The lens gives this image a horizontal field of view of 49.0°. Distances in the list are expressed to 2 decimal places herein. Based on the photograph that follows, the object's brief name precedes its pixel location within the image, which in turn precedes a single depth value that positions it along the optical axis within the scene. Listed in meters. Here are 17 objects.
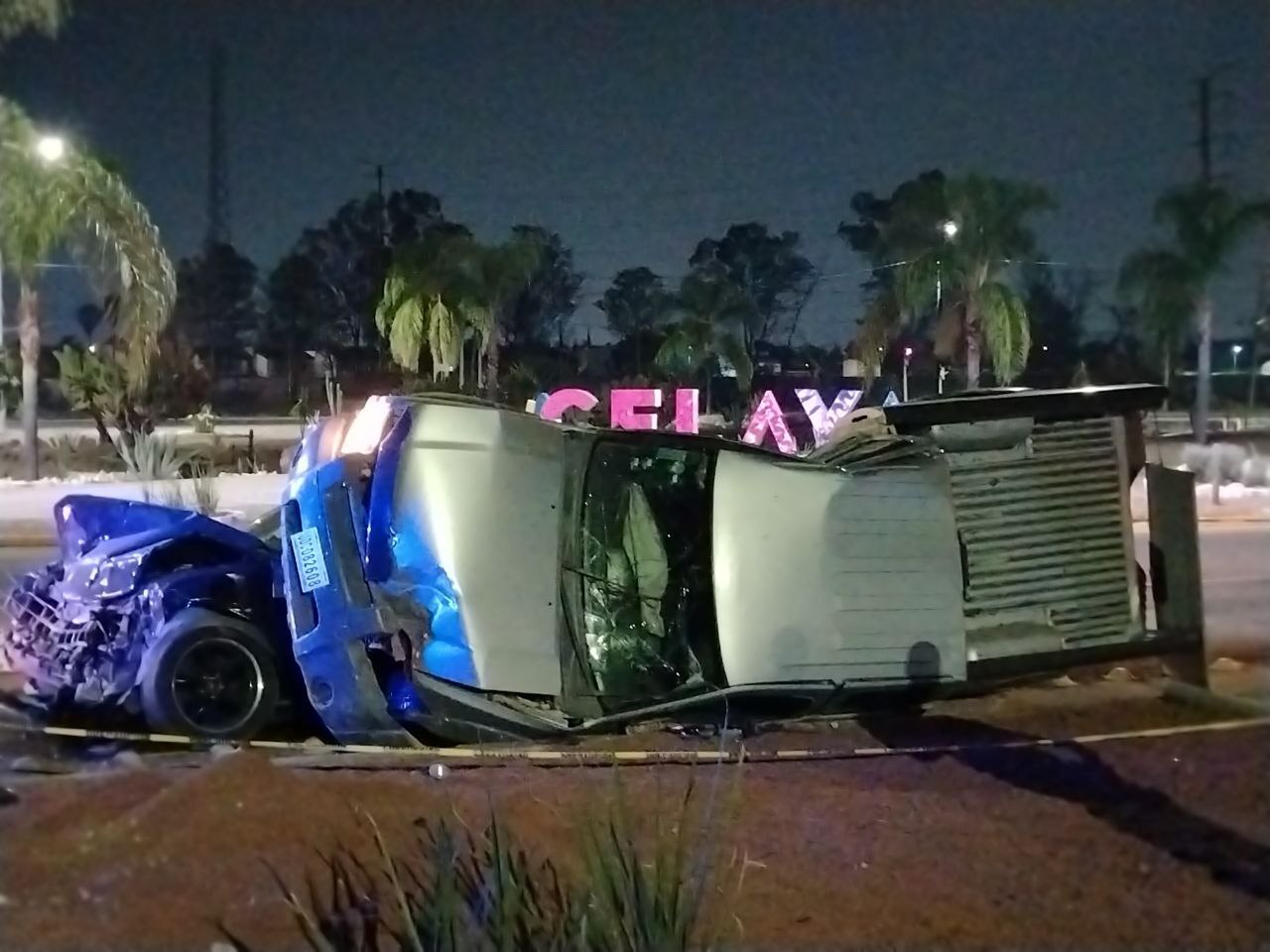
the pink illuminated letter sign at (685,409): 23.75
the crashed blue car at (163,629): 6.56
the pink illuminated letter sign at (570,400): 23.12
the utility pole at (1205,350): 27.97
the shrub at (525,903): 3.45
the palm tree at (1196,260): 28.00
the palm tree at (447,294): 32.12
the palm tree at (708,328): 41.81
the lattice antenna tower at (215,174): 35.59
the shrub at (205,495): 14.88
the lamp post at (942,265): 30.19
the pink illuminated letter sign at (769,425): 22.14
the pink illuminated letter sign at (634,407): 23.27
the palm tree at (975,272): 29.56
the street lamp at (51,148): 21.19
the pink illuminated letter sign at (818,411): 21.72
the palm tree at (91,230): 21.50
